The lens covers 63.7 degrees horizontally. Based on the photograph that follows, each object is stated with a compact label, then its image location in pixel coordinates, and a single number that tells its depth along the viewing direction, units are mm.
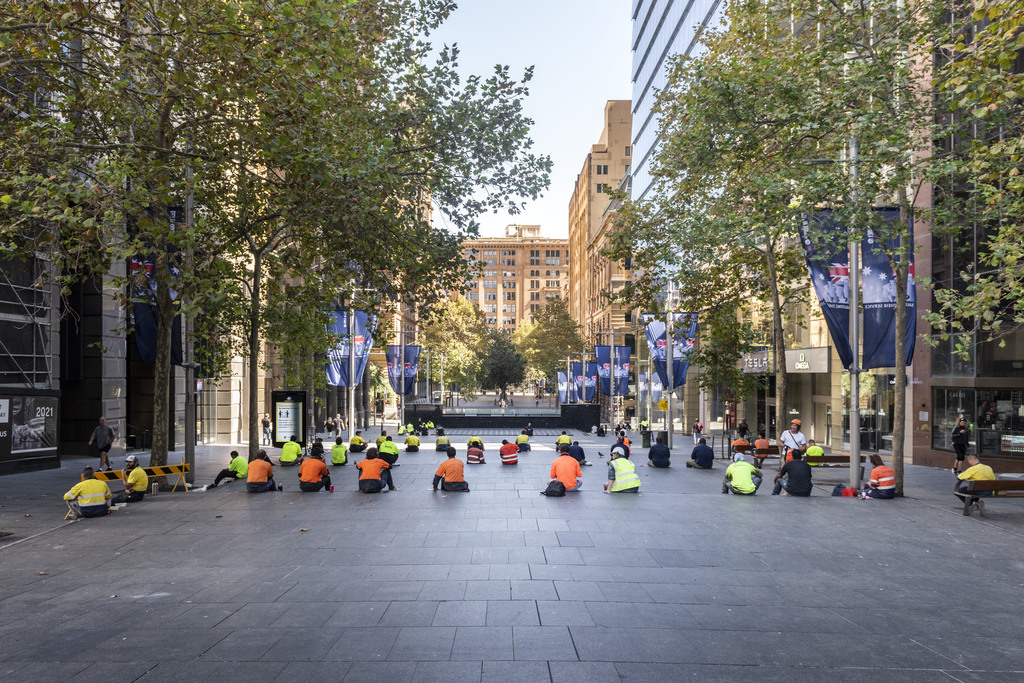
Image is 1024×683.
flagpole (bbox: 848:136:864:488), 20375
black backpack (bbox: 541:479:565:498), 18828
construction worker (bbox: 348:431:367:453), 31594
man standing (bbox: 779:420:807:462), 24281
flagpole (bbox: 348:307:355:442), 35406
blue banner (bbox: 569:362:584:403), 62188
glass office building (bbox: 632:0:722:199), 52816
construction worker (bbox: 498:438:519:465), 26250
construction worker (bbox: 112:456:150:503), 18266
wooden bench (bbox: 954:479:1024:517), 16906
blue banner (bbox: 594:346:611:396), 55500
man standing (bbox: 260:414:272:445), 40344
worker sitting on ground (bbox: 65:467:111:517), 16078
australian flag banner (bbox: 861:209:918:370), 21016
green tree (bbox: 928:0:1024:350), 12547
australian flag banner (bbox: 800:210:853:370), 21219
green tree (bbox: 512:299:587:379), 100812
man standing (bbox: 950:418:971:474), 25500
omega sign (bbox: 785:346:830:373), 36094
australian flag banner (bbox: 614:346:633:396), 50688
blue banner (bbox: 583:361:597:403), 61281
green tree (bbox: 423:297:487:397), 94125
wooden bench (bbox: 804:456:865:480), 23469
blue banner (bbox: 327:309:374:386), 36500
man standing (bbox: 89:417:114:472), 25594
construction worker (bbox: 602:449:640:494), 19672
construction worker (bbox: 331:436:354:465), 26953
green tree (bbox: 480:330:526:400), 107188
